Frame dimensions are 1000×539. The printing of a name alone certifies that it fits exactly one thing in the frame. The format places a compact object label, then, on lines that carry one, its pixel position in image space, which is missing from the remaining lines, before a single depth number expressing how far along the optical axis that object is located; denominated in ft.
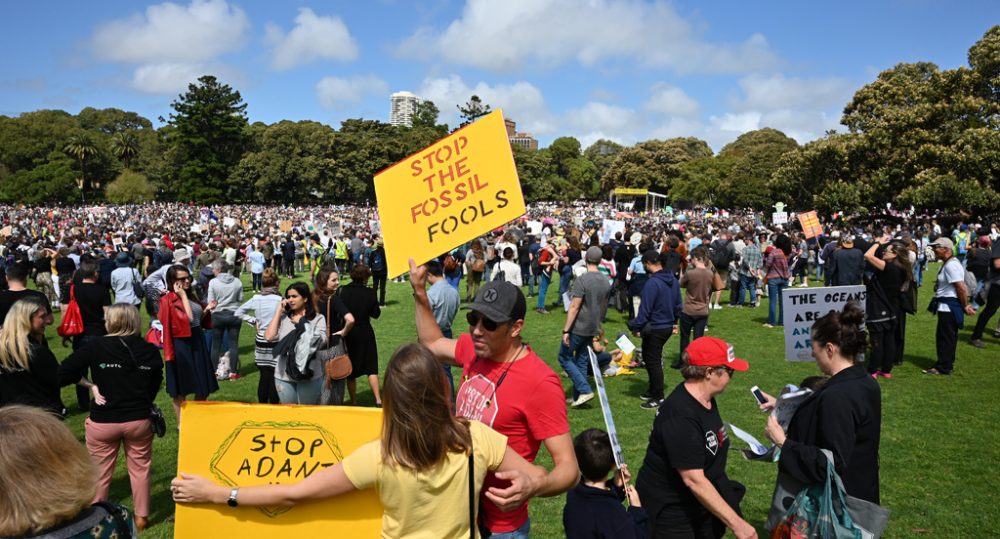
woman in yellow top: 7.13
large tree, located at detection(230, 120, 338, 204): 251.39
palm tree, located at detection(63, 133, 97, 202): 262.06
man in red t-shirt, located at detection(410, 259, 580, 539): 8.54
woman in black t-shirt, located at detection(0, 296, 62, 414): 15.75
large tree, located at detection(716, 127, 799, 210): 206.49
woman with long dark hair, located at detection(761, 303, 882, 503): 10.29
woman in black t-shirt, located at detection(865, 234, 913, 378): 28.96
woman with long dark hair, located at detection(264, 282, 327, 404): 19.94
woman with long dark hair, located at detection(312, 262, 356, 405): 21.99
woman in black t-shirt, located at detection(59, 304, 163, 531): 15.29
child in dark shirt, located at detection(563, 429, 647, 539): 9.51
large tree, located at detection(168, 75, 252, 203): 248.73
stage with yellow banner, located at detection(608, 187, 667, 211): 253.24
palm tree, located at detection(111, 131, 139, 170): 294.46
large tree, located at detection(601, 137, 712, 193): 301.22
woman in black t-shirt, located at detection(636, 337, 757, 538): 10.05
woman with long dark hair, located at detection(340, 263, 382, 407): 24.22
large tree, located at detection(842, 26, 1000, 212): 90.74
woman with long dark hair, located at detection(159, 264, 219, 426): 21.34
